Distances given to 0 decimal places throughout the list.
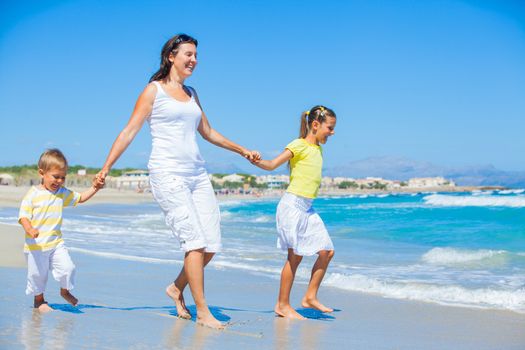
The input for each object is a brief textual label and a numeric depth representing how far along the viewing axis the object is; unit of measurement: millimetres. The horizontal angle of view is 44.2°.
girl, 4754
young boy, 4250
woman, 4066
